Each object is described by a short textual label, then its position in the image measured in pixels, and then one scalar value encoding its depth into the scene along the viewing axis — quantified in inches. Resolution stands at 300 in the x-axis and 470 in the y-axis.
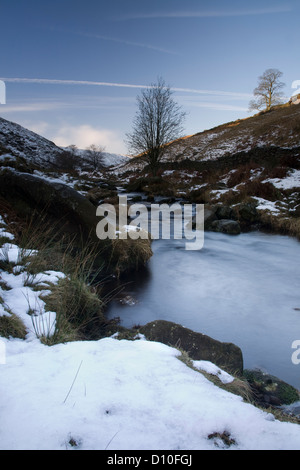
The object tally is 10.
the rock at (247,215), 524.1
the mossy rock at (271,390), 121.9
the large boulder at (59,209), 266.8
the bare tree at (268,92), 2187.5
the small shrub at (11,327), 111.5
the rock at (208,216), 509.4
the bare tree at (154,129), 1047.0
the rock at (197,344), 132.4
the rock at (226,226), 481.3
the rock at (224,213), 541.6
